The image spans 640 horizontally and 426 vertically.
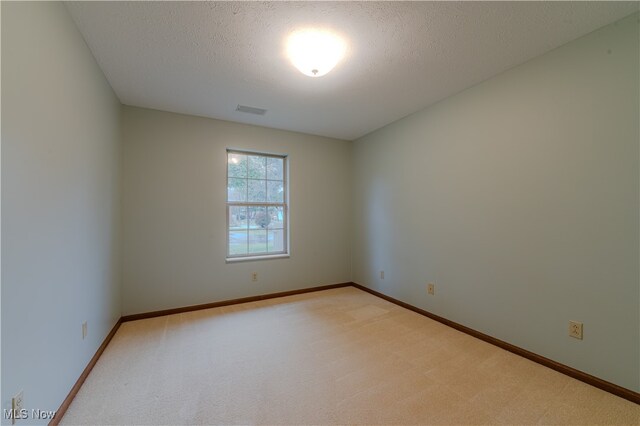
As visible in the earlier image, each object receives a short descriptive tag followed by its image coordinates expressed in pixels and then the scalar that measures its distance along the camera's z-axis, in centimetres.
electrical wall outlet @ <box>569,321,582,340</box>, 188
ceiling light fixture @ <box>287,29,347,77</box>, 182
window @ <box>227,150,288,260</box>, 358
